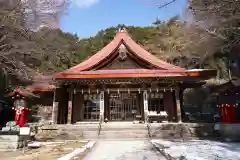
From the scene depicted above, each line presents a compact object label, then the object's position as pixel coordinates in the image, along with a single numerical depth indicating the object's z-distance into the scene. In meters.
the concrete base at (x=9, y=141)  8.19
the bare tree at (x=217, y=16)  6.15
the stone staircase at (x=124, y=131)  10.45
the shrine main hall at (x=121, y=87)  12.58
